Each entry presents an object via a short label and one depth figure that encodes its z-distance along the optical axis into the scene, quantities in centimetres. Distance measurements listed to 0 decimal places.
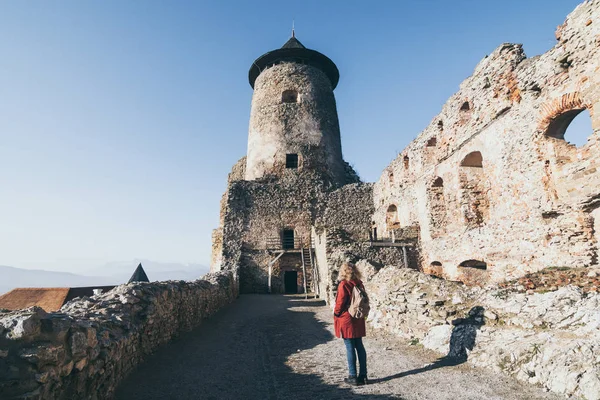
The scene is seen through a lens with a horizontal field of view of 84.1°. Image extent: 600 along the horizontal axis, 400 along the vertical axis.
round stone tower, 2056
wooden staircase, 1673
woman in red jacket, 430
